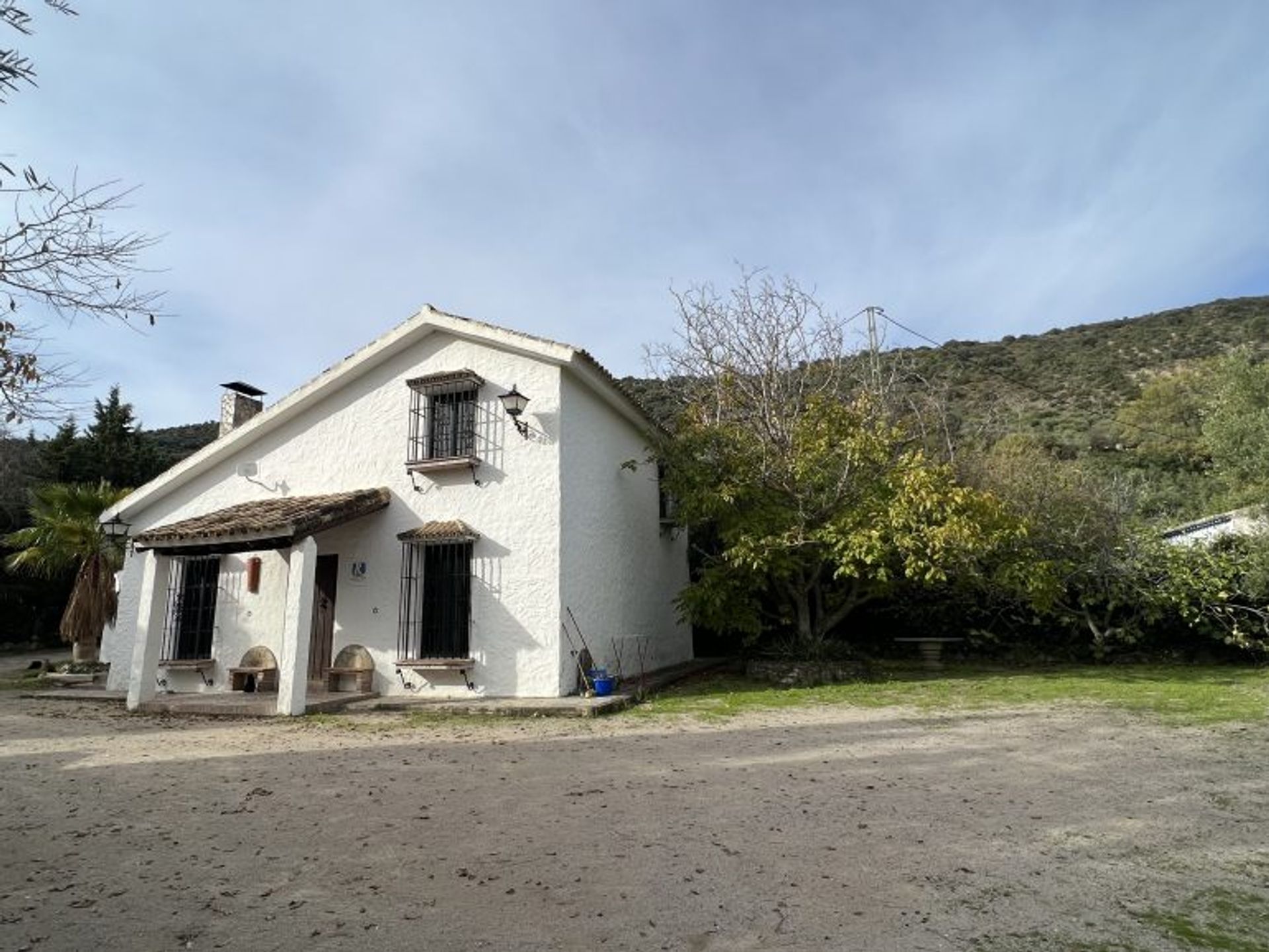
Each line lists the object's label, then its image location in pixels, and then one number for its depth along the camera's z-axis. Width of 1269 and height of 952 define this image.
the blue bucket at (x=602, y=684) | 10.48
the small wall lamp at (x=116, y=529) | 14.03
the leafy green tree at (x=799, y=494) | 11.23
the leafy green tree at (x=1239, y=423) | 17.53
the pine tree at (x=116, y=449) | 28.12
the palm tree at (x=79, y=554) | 15.61
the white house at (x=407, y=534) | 10.86
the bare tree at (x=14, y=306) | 3.77
